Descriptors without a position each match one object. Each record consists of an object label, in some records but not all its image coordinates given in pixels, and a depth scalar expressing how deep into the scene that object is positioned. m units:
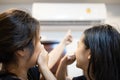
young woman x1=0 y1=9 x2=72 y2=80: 0.86
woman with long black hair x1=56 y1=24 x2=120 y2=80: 0.95
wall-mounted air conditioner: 1.92
